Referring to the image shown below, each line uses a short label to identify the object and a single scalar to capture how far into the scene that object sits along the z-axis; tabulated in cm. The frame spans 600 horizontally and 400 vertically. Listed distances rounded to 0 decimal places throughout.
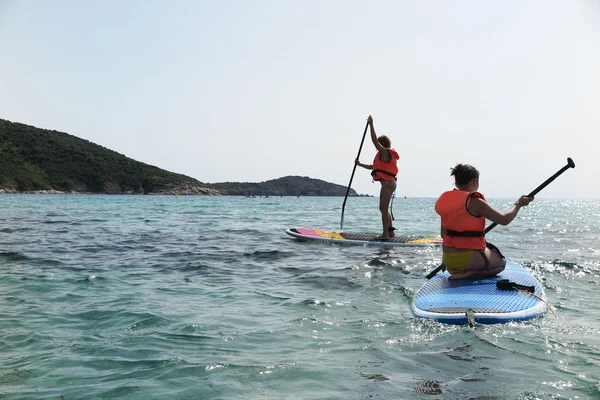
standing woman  1252
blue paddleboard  552
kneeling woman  631
